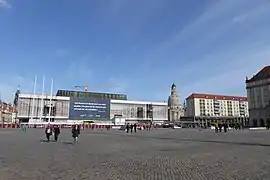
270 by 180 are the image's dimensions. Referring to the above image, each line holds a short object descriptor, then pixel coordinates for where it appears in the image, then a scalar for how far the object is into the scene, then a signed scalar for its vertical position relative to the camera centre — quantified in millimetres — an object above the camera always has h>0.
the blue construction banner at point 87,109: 152750 +7235
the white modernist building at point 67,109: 156250 +8046
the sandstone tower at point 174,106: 176250 +10704
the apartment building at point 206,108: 193125 +10705
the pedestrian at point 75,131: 26438 -765
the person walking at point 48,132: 29288 -918
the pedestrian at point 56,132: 29602 -961
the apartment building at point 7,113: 154300 +5412
